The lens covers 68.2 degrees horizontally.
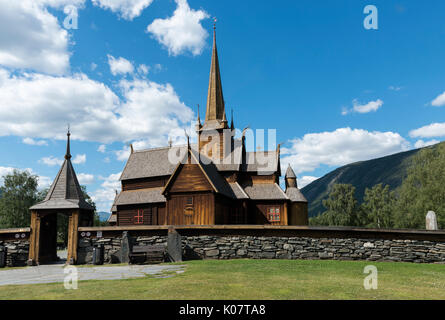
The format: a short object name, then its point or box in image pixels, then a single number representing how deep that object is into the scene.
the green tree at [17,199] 55.56
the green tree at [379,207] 58.81
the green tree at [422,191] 40.16
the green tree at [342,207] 60.00
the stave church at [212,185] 27.44
